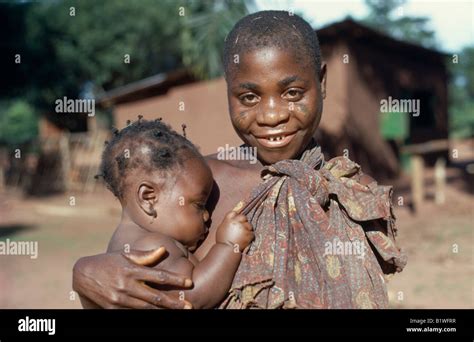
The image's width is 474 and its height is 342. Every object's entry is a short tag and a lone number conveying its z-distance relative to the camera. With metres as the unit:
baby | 1.80
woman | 1.68
